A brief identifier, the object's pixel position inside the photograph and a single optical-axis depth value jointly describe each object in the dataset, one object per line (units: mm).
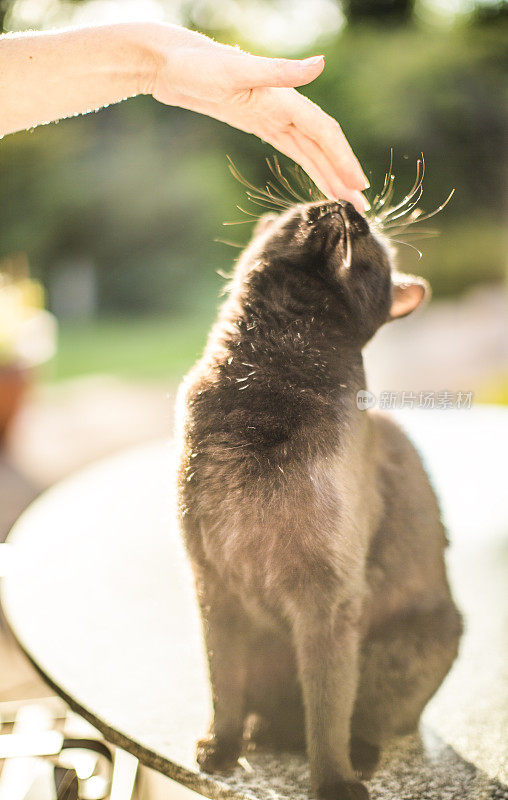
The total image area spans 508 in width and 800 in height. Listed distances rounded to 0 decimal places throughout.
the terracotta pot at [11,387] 2434
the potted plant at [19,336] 2432
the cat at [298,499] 490
